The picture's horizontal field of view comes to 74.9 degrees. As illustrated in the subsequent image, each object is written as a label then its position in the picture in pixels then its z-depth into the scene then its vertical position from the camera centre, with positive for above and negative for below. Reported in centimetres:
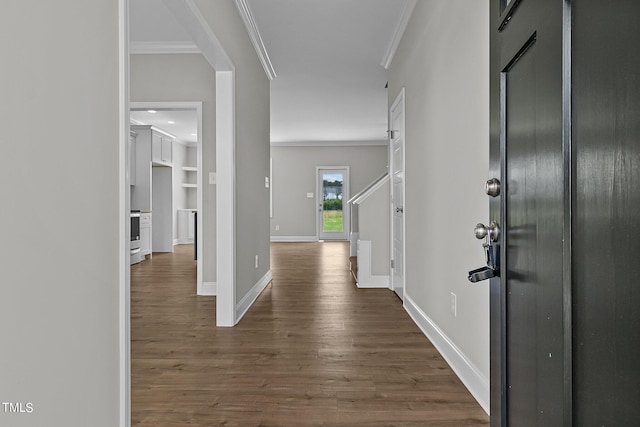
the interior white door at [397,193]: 402 +21
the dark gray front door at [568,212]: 55 +0
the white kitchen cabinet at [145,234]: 737 -38
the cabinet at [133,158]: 742 +99
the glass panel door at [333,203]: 1142 +27
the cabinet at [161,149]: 794 +129
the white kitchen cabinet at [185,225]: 1001 -30
